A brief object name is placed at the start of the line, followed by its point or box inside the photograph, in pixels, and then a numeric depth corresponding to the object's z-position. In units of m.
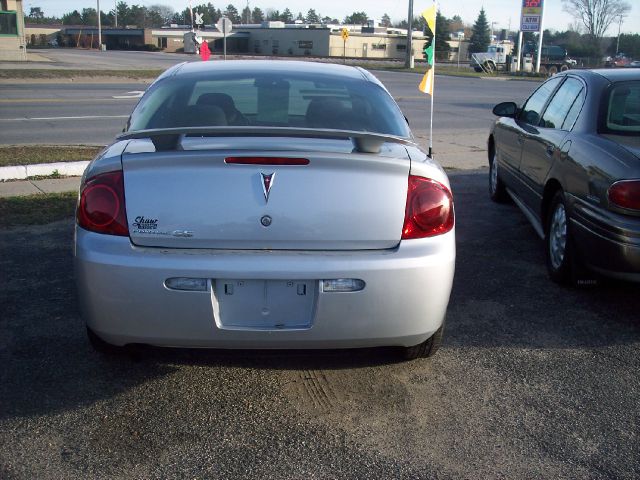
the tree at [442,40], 84.07
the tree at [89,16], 140.75
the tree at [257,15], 186.12
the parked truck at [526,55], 55.75
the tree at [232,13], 171.88
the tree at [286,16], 164.88
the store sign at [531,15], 48.72
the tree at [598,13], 92.69
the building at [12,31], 37.81
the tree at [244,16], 176.07
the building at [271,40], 81.25
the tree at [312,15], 170.27
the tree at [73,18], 142.88
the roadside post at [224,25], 23.44
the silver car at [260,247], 3.18
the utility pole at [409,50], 47.25
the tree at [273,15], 167.66
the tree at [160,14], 147.25
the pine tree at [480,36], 88.62
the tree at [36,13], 170.91
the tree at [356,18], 161.46
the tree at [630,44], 91.38
